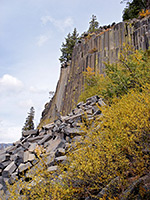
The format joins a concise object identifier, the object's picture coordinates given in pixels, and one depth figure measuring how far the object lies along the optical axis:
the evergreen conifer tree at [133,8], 16.25
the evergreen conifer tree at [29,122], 28.90
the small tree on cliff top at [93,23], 27.34
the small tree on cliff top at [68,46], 25.94
